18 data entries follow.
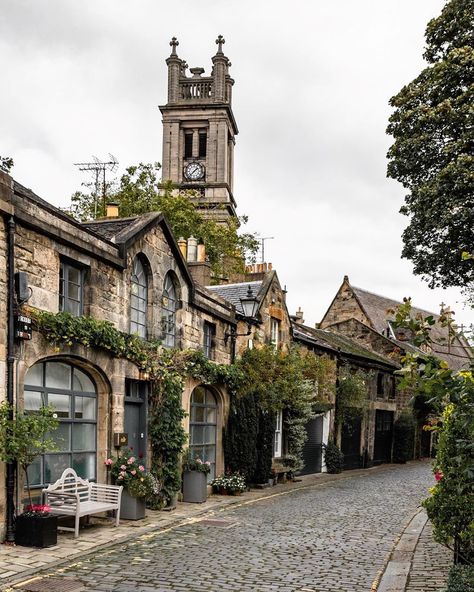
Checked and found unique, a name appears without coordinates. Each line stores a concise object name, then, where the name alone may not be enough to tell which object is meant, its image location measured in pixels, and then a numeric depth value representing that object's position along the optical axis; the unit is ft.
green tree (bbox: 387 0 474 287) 65.36
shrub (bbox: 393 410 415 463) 118.52
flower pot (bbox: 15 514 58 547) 33.88
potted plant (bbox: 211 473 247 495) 60.03
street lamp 63.36
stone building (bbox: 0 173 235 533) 36.35
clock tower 222.28
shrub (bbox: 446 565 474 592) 22.15
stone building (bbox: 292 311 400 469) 91.04
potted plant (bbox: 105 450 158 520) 43.47
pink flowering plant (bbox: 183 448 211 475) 54.65
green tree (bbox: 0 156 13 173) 76.33
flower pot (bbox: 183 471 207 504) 54.03
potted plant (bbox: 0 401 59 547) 33.71
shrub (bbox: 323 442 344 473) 90.43
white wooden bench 37.04
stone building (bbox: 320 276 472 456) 120.88
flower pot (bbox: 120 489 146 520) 43.62
